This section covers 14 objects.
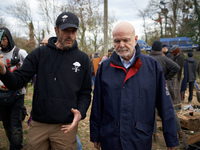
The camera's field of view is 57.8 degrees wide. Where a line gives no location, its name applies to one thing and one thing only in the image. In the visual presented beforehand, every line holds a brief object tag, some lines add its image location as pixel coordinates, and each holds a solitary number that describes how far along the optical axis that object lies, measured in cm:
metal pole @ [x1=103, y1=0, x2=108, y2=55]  1029
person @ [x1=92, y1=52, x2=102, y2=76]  550
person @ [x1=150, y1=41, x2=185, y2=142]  430
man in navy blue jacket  192
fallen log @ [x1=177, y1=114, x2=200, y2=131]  488
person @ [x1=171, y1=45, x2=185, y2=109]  678
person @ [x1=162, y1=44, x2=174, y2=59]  584
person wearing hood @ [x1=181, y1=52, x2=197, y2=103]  796
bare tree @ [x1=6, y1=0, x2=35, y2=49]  2126
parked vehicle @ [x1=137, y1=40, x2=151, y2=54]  2929
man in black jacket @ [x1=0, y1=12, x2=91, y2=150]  202
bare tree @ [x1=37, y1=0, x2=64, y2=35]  1783
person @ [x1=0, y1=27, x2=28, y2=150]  303
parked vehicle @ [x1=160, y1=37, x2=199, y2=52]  2781
